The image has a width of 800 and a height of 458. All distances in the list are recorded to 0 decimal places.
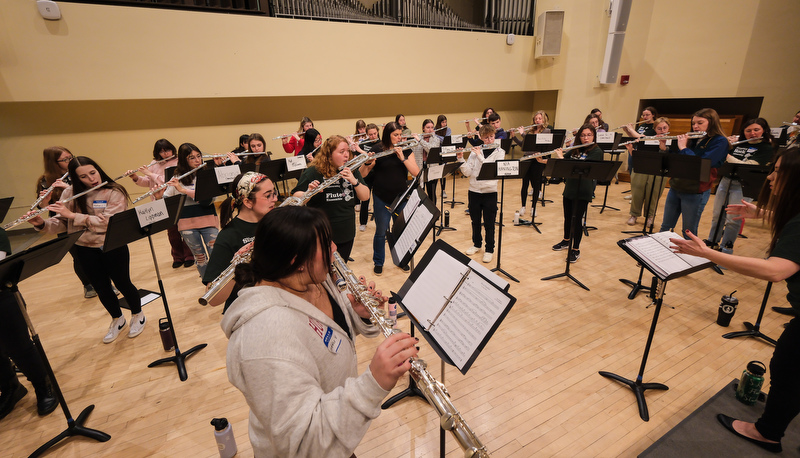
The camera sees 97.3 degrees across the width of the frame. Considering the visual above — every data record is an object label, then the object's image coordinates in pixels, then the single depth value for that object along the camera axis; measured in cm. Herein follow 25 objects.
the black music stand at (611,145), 577
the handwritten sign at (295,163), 436
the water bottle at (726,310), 297
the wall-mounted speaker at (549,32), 780
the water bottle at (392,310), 253
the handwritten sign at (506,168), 356
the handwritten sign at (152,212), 251
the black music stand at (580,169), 336
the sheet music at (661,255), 198
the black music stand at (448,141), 608
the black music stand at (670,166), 337
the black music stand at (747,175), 343
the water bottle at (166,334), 289
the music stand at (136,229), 239
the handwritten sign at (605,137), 569
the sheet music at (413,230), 201
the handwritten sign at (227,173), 361
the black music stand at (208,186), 346
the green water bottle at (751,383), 210
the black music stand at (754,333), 280
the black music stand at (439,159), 433
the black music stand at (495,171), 355
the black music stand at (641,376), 196
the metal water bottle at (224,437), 194
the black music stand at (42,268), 182
